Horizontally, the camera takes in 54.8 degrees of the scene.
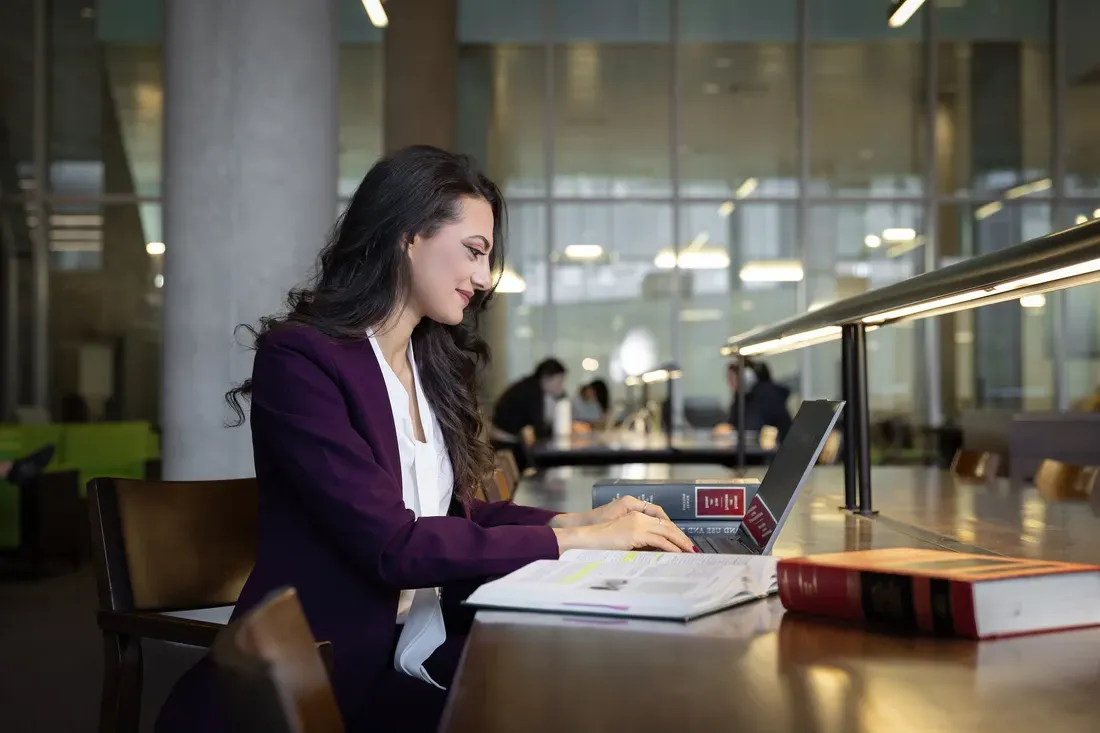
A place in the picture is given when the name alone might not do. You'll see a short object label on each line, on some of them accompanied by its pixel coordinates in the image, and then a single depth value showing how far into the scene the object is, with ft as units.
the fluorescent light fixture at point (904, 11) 16.65
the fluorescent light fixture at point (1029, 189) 35.27
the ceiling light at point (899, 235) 35.37
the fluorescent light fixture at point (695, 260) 35.29
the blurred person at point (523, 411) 24.56
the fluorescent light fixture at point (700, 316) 35.01
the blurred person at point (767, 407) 23.00
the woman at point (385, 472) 4.68
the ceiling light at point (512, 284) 34.07
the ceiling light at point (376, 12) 17.02
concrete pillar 11.80
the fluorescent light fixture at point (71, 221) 35.17
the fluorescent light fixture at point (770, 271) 35.22
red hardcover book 3.25
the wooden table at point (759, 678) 2.51
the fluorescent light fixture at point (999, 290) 3.95
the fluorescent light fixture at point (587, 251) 35.58
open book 3.59
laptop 5.08
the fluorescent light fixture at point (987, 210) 35.19
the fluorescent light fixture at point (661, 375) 20.79
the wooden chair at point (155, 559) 5.95
